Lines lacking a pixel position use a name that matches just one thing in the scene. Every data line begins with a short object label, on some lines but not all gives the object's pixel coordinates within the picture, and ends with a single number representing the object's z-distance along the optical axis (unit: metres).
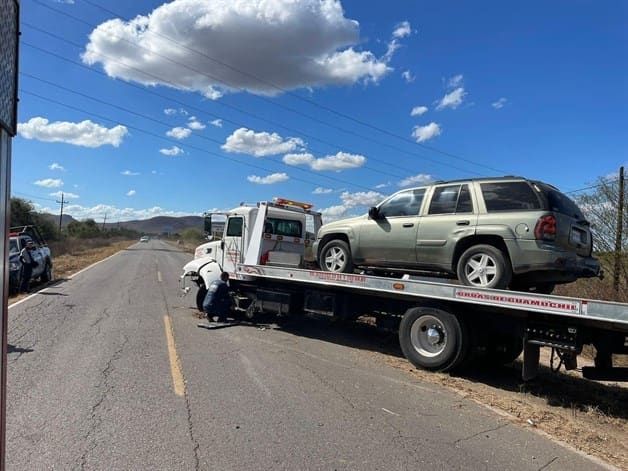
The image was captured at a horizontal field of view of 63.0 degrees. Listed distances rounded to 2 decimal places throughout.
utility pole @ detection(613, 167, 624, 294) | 13.22
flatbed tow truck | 6.22
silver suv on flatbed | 6.78
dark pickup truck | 14.96
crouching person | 10.80
